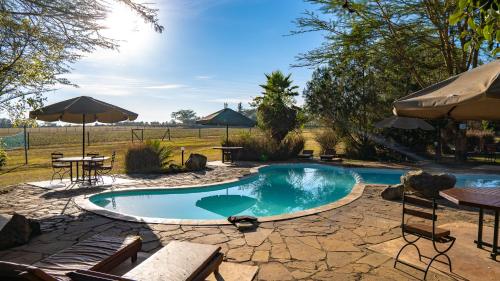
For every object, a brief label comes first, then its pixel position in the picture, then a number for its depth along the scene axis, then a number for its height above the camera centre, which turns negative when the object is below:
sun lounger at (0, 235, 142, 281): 2.93 -1.27
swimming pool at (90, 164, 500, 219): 8.14 -1.94
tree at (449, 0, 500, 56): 1.95 +0.77
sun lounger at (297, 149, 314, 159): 16.97 -1.22
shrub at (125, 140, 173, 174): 12.54 -1.17
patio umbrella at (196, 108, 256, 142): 14.92 +0.47
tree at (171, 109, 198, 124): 174.00 +7.23
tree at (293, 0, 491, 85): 13.94 +4.48
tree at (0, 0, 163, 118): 6.26 +1.98
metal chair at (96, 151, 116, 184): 10.11 -1.65
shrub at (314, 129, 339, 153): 18.44 -0.44
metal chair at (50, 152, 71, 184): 9.88 -1.03
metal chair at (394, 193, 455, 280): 3.72 -1.14
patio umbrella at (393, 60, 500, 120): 2.94 +0.37
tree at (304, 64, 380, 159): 17.47 +1.60
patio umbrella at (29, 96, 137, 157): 9.18 +0.49
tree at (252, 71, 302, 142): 18.89 +1.31
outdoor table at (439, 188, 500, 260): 3.83 -0.81
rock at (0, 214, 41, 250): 4.66 -1.54
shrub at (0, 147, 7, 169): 12.73 -1.32
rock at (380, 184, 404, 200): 7.68 -1.41
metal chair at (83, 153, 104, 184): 9.56 -1.17
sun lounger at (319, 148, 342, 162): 15.96 -1.20
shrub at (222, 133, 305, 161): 16.39 -0.89
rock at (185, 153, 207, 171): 12.72 -1.30
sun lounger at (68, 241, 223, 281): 2.83 -1.28
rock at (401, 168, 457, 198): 7.70 -1.17
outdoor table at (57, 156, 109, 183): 9.24 -0.93
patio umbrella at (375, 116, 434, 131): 14.26 +0.42
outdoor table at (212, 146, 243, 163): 14.43 -1.03
